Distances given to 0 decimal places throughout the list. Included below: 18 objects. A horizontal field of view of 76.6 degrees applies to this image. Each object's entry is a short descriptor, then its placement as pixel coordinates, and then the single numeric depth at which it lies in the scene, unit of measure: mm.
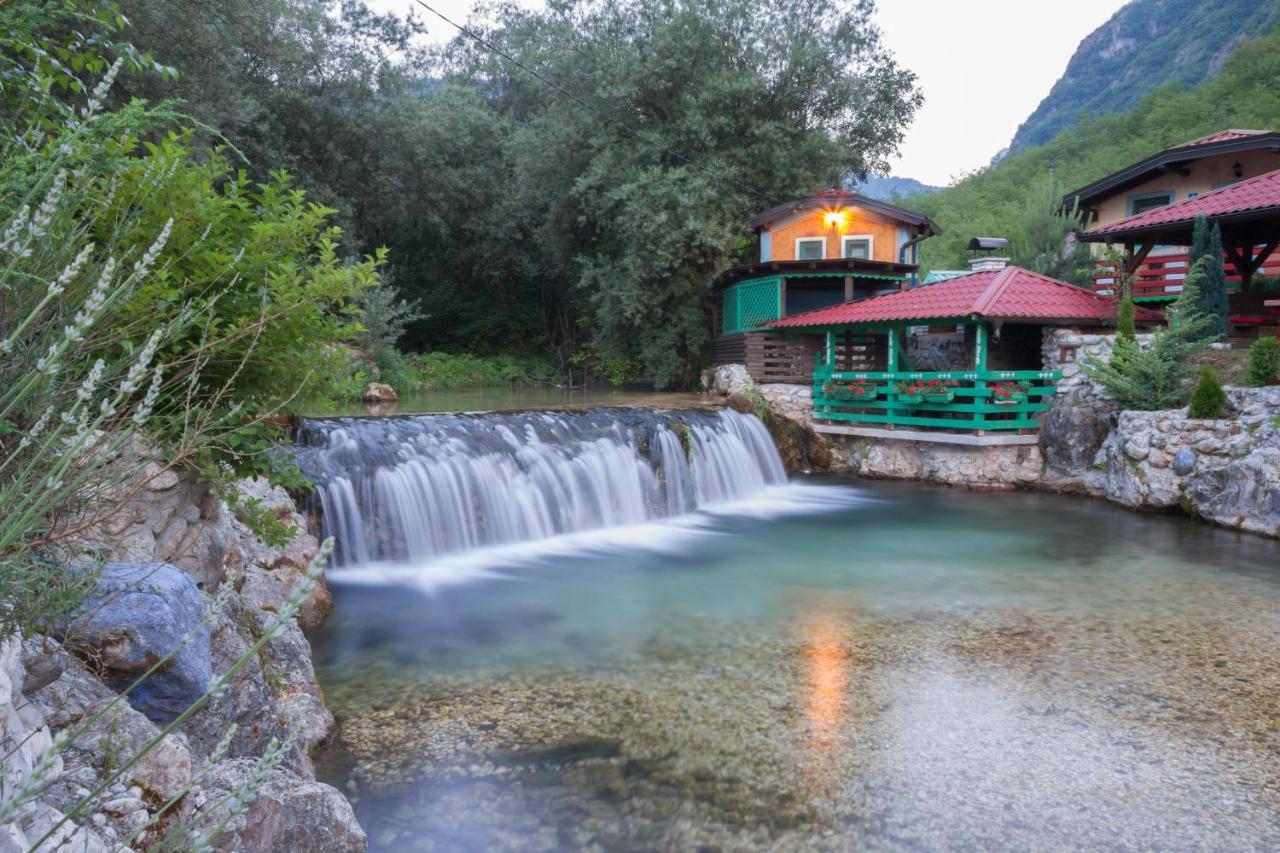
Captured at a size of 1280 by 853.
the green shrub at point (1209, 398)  12391
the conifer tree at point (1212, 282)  14594
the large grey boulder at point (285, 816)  3211
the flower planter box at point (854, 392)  16172
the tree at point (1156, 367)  13469
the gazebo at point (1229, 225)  15414
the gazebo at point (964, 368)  14992
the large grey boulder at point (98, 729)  2734
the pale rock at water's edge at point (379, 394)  20202
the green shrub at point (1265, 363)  12312
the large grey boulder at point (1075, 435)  14414
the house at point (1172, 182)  19469
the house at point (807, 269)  20719
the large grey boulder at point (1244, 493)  11211
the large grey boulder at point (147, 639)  3252
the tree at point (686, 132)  21719
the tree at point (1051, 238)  24547
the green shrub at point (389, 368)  22281
